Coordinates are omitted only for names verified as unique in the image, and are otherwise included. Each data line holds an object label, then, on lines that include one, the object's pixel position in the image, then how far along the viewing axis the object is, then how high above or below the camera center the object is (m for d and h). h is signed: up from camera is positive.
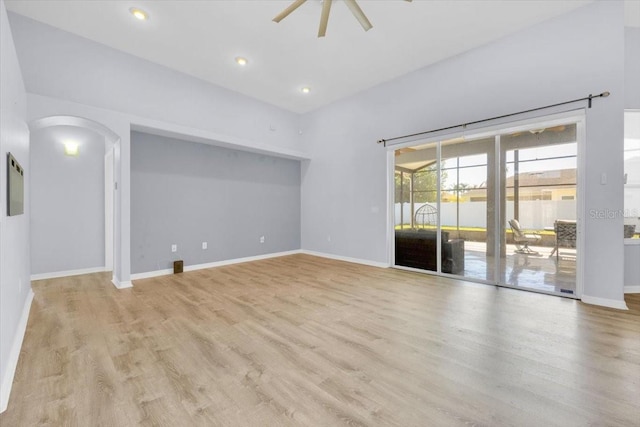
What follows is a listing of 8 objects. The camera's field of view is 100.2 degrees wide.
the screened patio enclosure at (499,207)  3.66 +0.07
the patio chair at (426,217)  4.79 -0.10
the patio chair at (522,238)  3.87 -0.39
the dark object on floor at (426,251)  4.56 -0.71
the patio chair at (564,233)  3.60 -0.29
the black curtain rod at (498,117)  3.25 +1.40
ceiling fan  2.88 +2.24
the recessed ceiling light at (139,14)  3.29 +2.48
